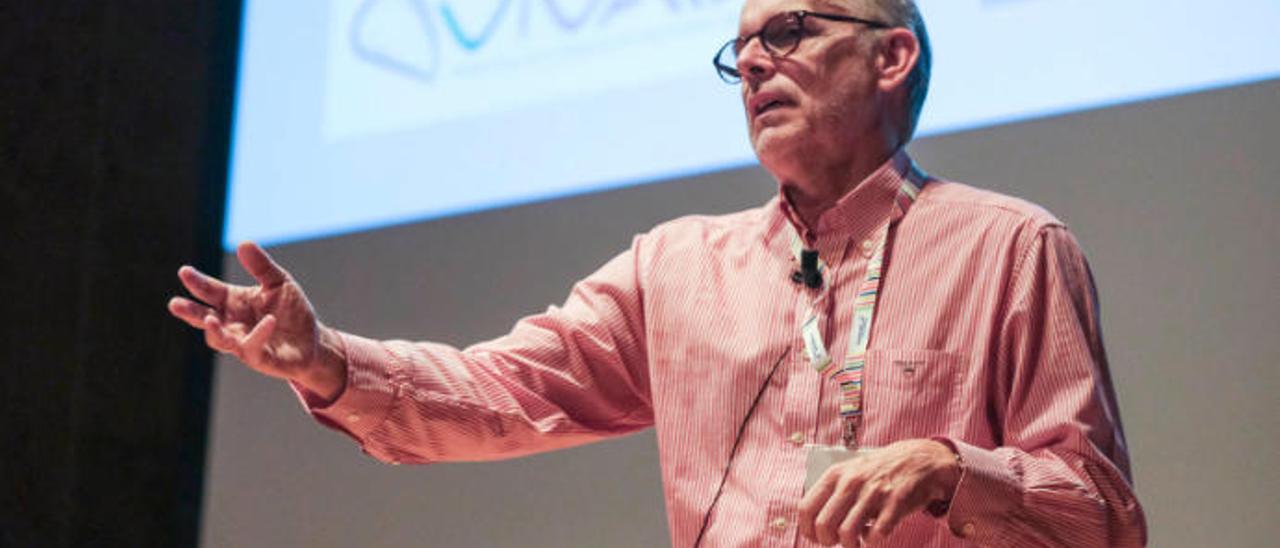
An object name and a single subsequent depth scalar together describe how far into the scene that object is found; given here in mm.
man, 3247
